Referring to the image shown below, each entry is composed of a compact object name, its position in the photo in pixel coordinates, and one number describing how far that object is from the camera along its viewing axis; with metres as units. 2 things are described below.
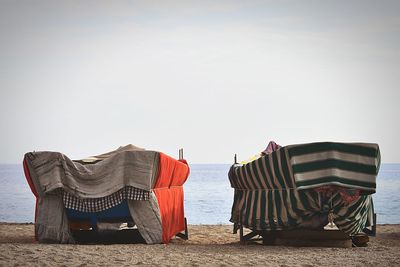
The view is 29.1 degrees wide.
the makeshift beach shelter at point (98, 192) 11.40
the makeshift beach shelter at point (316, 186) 10.80
